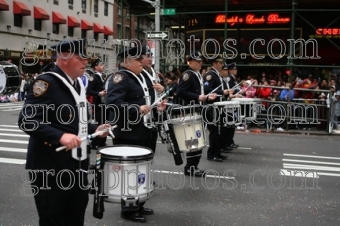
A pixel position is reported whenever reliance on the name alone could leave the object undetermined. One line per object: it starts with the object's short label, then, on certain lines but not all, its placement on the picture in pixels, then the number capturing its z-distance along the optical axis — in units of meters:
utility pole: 17.10
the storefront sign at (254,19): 20.05
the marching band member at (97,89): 10.17
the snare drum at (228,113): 8.69
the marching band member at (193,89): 7.68
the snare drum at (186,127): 6.50
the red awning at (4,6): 30.61
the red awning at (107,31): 45.56
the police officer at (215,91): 9.02
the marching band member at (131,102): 5.38
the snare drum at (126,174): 4.52
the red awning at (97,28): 43.62
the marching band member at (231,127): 10.31
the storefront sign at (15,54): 33.13
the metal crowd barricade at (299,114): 14.23
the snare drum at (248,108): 9.92
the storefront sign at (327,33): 19.39
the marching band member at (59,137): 3.59
